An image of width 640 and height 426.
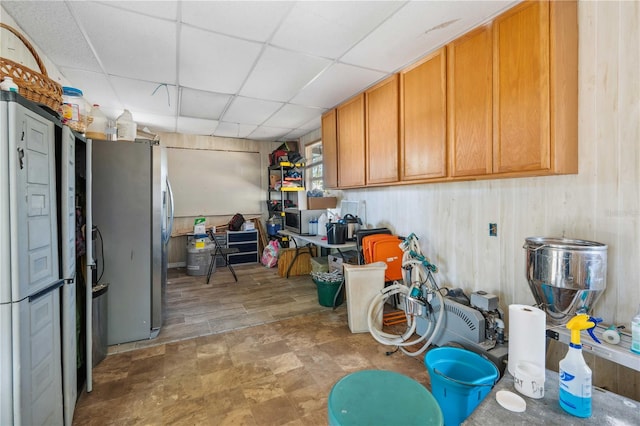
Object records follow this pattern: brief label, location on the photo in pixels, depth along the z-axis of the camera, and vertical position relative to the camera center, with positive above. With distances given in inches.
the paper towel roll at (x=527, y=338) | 47.9 -22.1
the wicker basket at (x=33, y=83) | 51.7 +25.5
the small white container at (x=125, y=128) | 109.3 +32.7
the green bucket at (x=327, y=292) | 137.6 -39.6
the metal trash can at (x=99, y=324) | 92.0 -37.3
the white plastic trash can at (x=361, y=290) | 113.9 -32.2
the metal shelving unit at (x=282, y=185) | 228.7 +22.0
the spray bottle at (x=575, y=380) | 39.4 -24.1
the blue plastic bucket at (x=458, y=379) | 61.1 -39.5
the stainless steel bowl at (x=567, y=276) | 58.6 -14.1
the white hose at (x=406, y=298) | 97.0 -34.8
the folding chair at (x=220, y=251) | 182.2 -25.8
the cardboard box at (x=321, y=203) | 187.8 +5.5
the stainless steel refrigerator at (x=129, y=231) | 102.7 -6.8
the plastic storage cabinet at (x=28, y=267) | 44.6 -9.4
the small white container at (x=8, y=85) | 48.9 +22.2
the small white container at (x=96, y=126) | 101.7 +31.8
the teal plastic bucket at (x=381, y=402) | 29.2 -21.4
